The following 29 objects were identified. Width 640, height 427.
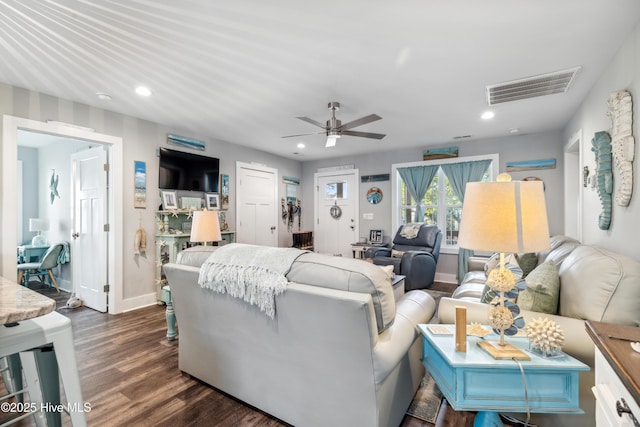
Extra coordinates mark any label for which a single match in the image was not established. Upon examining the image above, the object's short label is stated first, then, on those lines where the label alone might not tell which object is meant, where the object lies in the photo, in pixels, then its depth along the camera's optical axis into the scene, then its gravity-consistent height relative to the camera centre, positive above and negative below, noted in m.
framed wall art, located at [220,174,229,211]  4.91 +0.39
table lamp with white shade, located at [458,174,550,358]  1.19 -0.05
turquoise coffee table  1.17 -0.72
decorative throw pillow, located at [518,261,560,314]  1.61 -0.48
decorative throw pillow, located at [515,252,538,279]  2.75 -0.49
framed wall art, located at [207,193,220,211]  4.67 +0.19
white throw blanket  1.48 -0.33
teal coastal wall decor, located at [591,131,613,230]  2.28 +0.29
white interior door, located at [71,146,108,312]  3.58 -0.18
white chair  1.02 -0.48
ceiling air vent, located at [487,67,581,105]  2.60 +1.23
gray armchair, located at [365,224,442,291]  4.31 -0.68
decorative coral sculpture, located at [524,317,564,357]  1.23 -0.55
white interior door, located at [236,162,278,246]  5.27 +0.17
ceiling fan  3.10 +0.95
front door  6.25 +0.02
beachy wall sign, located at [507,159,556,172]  4.43 +0.75
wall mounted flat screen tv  4.03 +0.64
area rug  1.72 -1.22
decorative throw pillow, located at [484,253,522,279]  1.48 -0.32
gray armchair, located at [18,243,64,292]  4.28 -0.77
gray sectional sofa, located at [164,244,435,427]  1.29 -0.67
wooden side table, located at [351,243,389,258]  5.56 -0.68
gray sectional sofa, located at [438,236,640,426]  1.34 -0.47
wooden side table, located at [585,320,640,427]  0.68 -0.42
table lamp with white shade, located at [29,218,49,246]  4.82 -0.22
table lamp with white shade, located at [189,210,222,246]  2.83 -0.14
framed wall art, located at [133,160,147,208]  3.72 +0.39
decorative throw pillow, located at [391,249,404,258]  4.54 -0.66
